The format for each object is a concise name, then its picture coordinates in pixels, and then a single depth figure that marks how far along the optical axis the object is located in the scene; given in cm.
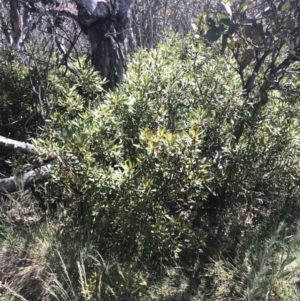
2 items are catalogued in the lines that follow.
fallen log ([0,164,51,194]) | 214
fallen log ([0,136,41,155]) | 221
